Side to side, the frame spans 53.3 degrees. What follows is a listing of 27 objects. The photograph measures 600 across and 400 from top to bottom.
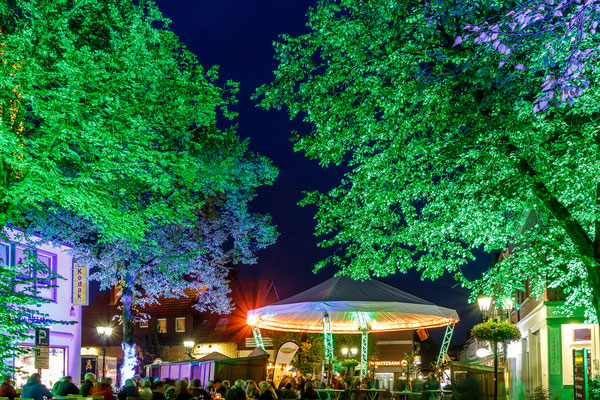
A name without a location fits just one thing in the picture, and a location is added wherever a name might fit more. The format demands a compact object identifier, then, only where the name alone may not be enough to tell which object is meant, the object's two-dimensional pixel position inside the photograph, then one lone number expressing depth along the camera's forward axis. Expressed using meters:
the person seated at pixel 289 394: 13.67
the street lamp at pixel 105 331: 27.06
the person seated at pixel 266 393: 13.43
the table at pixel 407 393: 15.68
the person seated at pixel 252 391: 15.31
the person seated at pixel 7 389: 14.19
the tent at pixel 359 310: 15.36
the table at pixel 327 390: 15.16
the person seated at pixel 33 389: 14.04
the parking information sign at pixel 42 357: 20.94
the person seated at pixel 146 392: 12.14
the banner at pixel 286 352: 25.06
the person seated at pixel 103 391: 13.51
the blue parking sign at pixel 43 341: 21.86
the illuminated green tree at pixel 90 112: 13.45
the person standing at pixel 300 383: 19.24
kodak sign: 24.86
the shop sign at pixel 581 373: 11.53
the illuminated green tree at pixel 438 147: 10.15
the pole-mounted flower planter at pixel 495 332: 17.19
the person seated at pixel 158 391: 11.16
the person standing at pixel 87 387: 15.00
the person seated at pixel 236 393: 12.82
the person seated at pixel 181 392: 12.07
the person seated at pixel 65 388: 15.20
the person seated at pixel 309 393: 14.75
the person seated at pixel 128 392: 12.83
